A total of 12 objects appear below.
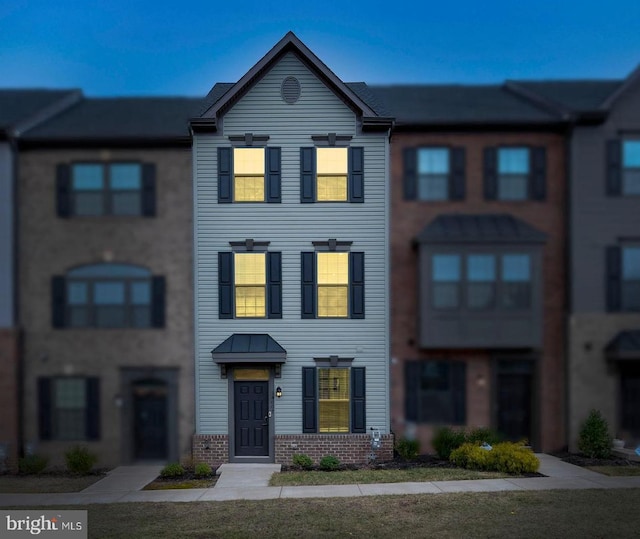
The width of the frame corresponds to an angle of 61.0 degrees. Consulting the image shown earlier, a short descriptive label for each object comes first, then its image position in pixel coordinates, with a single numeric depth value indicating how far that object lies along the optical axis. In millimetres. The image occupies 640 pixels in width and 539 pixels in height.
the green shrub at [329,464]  13352
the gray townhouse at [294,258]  13977
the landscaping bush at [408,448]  13867
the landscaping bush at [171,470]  12508
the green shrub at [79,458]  11430
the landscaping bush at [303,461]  13586
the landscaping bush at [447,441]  13562
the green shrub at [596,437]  13336
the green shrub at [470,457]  12516
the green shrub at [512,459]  12156
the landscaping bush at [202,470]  12828
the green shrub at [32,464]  10745
